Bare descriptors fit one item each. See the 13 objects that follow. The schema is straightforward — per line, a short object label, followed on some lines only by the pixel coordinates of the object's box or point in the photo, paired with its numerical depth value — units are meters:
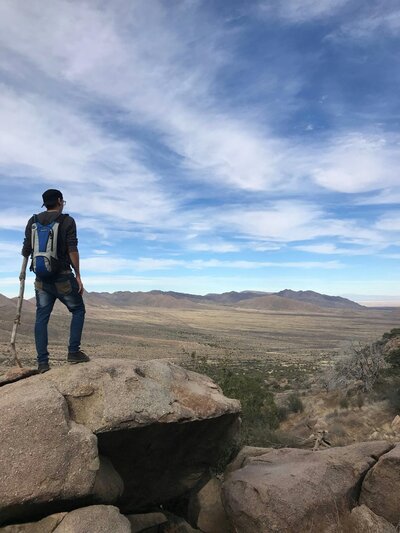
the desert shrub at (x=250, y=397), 16.44
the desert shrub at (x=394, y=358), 20.66
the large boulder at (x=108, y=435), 5.35
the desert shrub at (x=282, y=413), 20.20
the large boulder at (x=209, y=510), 7.77
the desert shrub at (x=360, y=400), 19.62
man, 7.14
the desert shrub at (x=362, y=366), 21.73
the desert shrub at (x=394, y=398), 17.75
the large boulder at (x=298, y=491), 6.98
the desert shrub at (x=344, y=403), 20.05
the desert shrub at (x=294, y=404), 21.33
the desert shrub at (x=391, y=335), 25.08
